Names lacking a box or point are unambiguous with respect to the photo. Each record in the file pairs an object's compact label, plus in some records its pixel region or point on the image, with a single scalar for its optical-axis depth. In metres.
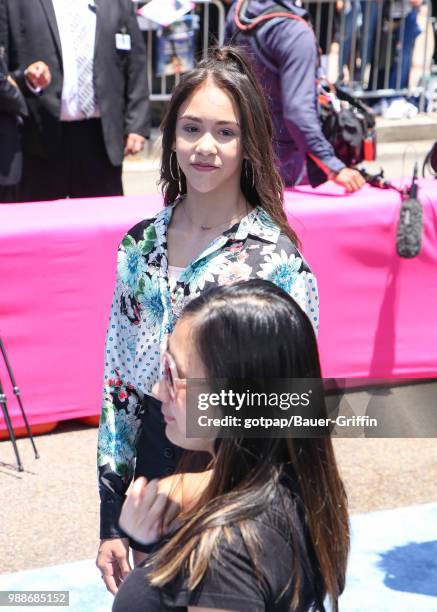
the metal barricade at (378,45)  10.79
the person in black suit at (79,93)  5.46
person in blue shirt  4.90
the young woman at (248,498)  1.60
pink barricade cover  4.50
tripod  4.33
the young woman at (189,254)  2.38
